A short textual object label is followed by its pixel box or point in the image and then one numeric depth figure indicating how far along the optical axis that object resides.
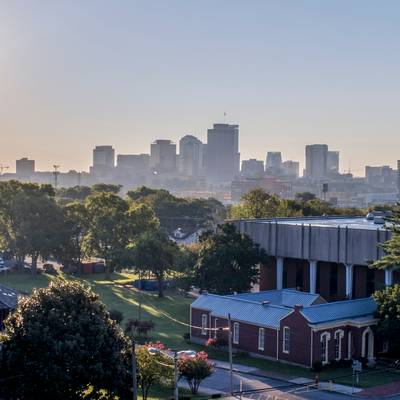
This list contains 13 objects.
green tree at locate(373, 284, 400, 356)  49.56
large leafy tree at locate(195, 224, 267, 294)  64.94
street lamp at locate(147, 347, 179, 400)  38.97
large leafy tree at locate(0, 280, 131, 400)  32.94
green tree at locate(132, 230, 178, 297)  74.19
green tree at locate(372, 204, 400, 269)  54.31
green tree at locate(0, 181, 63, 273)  89.62
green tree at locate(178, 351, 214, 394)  41.19
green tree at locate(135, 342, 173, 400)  38.19
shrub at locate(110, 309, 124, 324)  57.66
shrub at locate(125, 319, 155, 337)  55.28
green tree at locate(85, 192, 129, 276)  87.06
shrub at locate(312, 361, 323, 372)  47.84
